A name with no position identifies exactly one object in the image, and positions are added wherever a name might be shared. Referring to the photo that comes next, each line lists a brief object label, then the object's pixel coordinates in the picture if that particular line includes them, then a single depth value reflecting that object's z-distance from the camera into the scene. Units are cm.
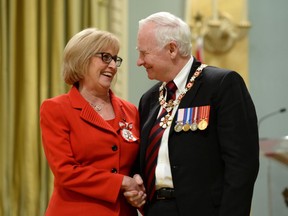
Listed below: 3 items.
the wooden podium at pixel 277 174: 644
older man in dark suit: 452
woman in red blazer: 486
